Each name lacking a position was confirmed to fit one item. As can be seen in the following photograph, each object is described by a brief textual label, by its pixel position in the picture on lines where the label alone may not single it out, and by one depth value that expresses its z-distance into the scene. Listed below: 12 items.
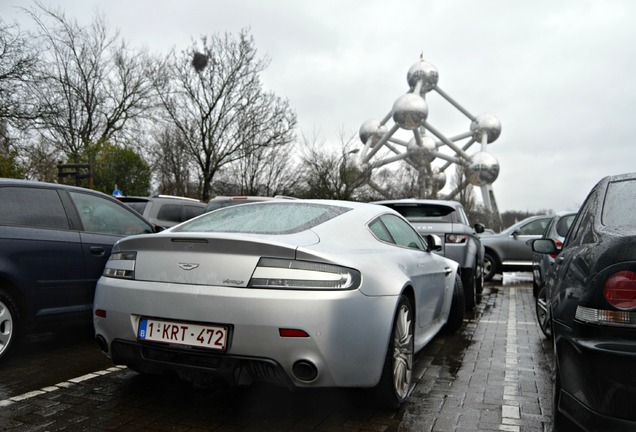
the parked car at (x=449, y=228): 7.61
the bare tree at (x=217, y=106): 26.36
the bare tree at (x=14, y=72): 16.44
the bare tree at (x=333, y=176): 25.02
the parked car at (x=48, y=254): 4.36
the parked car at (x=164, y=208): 10.04
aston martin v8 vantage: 2.84
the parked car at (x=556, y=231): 7.36
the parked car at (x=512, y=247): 13.09
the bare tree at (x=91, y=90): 27.22
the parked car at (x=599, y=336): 2.05
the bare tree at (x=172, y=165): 33.22
